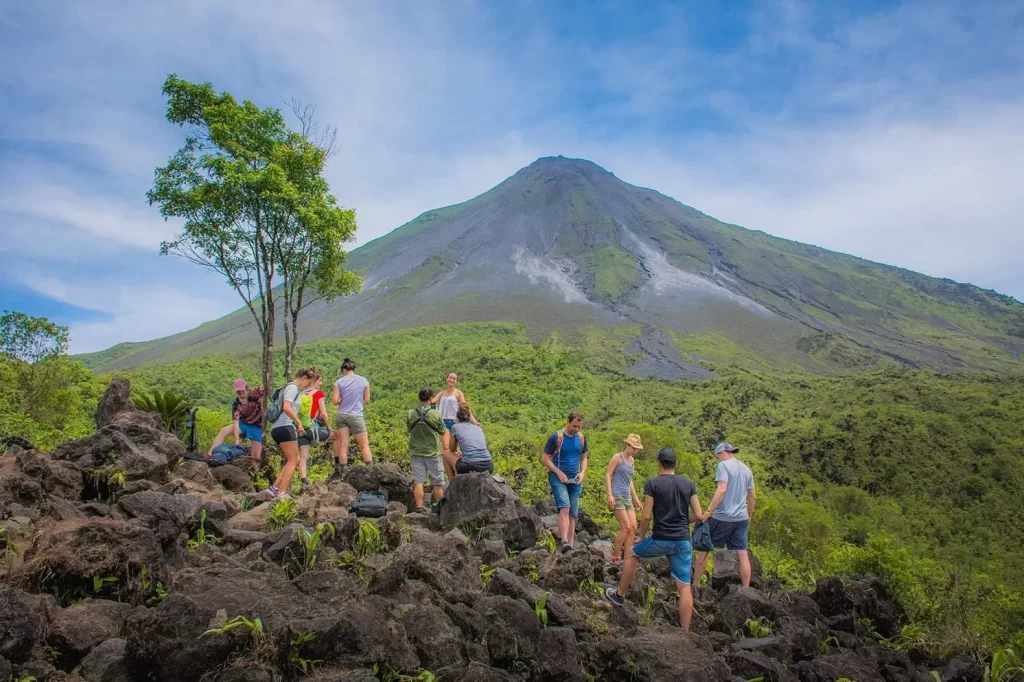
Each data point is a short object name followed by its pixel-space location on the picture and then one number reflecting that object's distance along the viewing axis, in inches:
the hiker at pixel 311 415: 329.7
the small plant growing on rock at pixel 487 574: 222.4
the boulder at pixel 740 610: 242.4
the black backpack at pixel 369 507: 272.2
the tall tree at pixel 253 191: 525.3
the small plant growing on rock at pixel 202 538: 221.3
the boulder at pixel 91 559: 173.6
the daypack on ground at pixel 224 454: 360.9
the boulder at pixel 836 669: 196.9
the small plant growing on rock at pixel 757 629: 235.9
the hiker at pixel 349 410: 360.8
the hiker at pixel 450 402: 356.2
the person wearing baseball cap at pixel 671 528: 229.1
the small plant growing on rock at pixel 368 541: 225.8
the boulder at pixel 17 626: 140.4
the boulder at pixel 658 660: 175.6
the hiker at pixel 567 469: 293.6
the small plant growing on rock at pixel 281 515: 259.4
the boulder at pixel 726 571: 289.7
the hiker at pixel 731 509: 275.9
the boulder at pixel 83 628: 153.3
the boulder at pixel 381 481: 334.0
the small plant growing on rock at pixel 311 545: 204.4
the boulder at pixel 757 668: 192.9
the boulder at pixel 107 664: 143.1
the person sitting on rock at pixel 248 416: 390.9
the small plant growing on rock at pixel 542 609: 193.5
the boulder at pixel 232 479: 339.6
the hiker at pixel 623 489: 290.5
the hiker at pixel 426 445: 308.4
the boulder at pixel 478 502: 282.8
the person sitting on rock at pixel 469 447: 304.2
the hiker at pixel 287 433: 292.7
